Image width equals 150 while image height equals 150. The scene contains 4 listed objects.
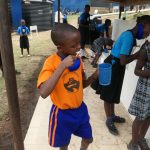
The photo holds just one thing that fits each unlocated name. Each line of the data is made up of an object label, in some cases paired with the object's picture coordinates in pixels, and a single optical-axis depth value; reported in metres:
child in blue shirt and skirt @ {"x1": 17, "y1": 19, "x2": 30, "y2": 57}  6.01
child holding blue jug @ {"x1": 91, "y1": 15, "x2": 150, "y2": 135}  1.76
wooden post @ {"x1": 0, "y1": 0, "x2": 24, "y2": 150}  1.24
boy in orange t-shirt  1.19
